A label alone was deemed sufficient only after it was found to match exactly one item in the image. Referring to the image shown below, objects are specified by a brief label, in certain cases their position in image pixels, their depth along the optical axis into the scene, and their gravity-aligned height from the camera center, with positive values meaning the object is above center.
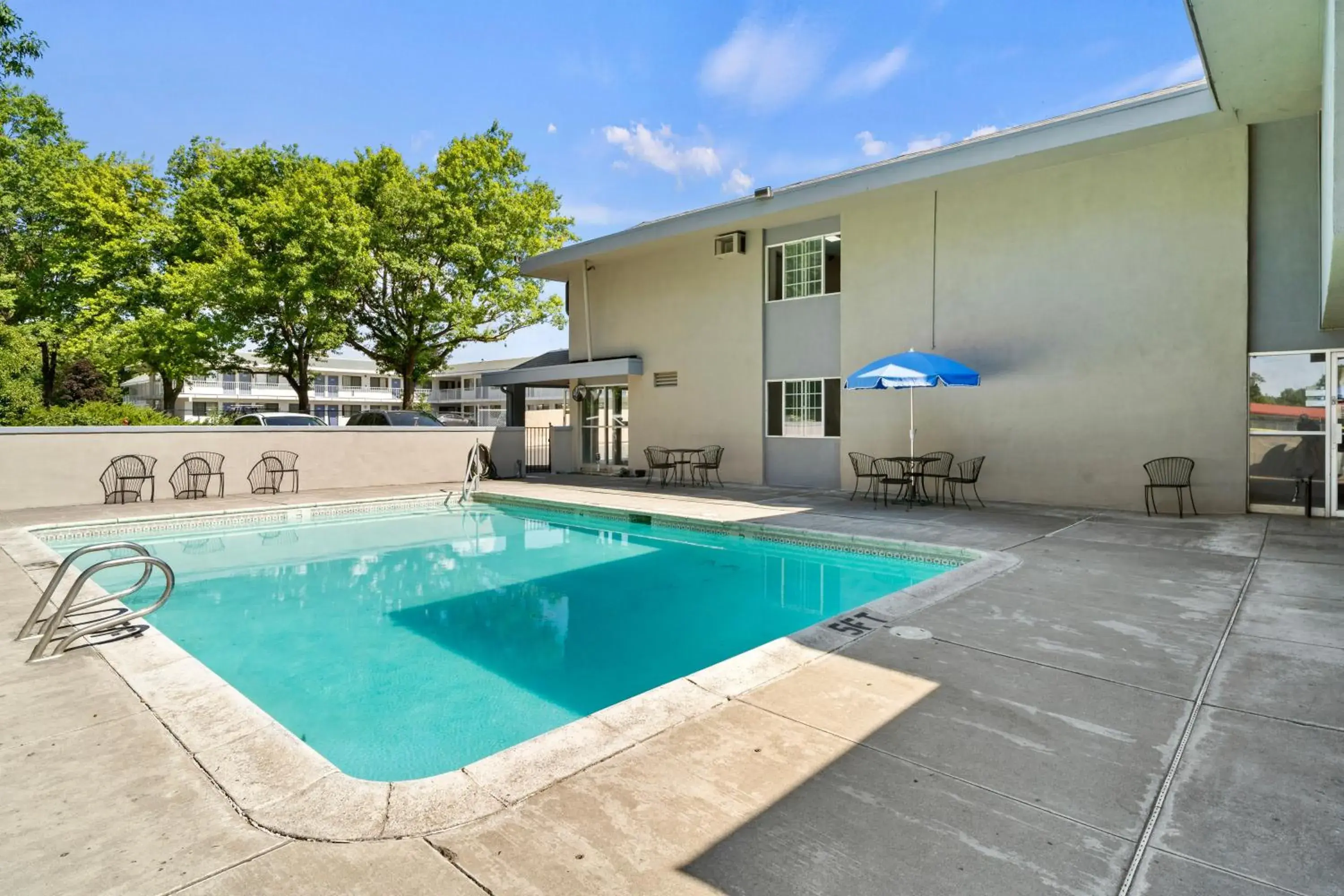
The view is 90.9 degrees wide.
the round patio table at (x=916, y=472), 9.87 -0.59
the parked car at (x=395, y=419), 14.99 +0.44
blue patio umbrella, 8.94 +0.84
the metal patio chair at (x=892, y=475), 10.02 -0.66
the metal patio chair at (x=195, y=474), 11.19 -0.59
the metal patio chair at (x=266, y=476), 12.02 -0.68
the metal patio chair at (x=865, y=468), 11.07 -0.58
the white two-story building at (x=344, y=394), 43.22 +3.18
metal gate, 19.89 -0.32
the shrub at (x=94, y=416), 11.73 +0.44
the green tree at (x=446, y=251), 18.95 +5.46
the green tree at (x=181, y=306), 18.23 +3.76
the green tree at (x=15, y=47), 8.83 +5.45
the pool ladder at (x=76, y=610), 3.54 -0.98
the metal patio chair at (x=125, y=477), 10.50 -0.60
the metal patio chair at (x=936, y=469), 10.25 -0.56
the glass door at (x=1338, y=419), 8.16 +0.15
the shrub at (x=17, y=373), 18.20 +1.97
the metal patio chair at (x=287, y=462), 12.30 -0.44
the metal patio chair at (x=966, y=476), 9.71 -0.66
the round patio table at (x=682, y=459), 13.31 -0.49
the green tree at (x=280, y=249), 17.62 +5.20
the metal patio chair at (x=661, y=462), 13.02 -0.54
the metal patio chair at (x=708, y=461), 12.59 -0.51
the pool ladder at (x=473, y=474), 12.28 -0.78
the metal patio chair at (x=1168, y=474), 8.78 -0.56
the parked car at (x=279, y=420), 14.40 +0.42
